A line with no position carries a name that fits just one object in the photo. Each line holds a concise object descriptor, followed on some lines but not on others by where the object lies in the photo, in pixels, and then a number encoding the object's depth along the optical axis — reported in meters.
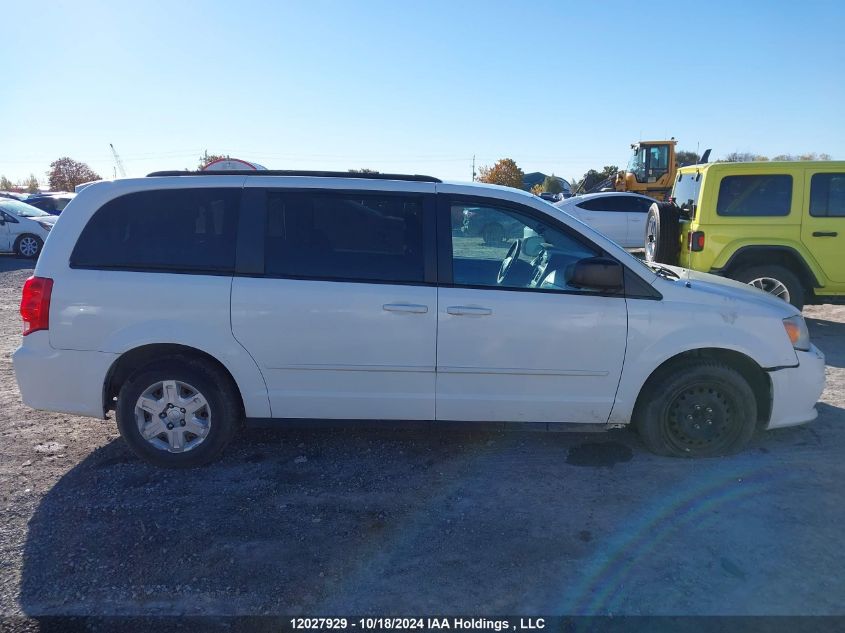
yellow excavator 24.56
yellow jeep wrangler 7.41
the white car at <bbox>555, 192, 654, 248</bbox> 15.59
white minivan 3.99
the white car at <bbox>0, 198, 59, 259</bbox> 15.40
